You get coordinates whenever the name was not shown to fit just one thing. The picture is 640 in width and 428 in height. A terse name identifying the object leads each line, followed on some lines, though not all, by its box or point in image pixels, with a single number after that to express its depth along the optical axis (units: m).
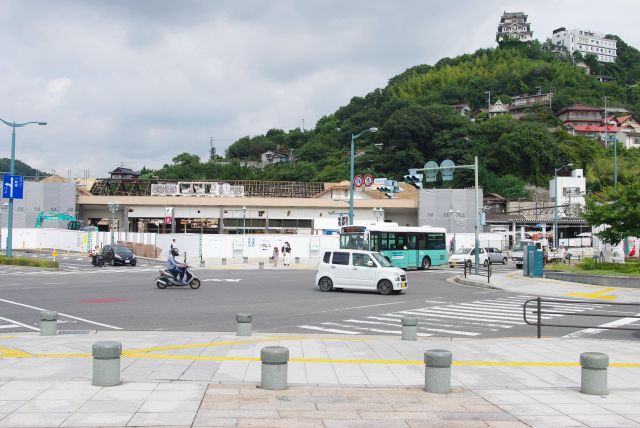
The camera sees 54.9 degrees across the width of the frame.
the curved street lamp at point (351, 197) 45.31
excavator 72.79
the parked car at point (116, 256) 44.16
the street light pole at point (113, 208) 56.34
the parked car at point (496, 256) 55.44
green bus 39.62
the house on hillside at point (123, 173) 136.50
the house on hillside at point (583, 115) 137.38
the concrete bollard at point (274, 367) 8.94
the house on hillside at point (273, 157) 170.25
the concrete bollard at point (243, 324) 13.75
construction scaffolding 84.38
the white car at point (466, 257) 50.41
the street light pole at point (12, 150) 42.95
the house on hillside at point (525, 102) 146.75
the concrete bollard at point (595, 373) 9.11
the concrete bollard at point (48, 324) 13.84
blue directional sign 42.34
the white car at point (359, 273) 25.72
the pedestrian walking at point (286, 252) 47.56
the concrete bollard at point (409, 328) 13.70
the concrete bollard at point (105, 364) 8.91
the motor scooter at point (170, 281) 26.42
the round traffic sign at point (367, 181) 52.84
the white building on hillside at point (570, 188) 85.62
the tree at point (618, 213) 31.64
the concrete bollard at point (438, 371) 8.97
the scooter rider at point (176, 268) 26.61
